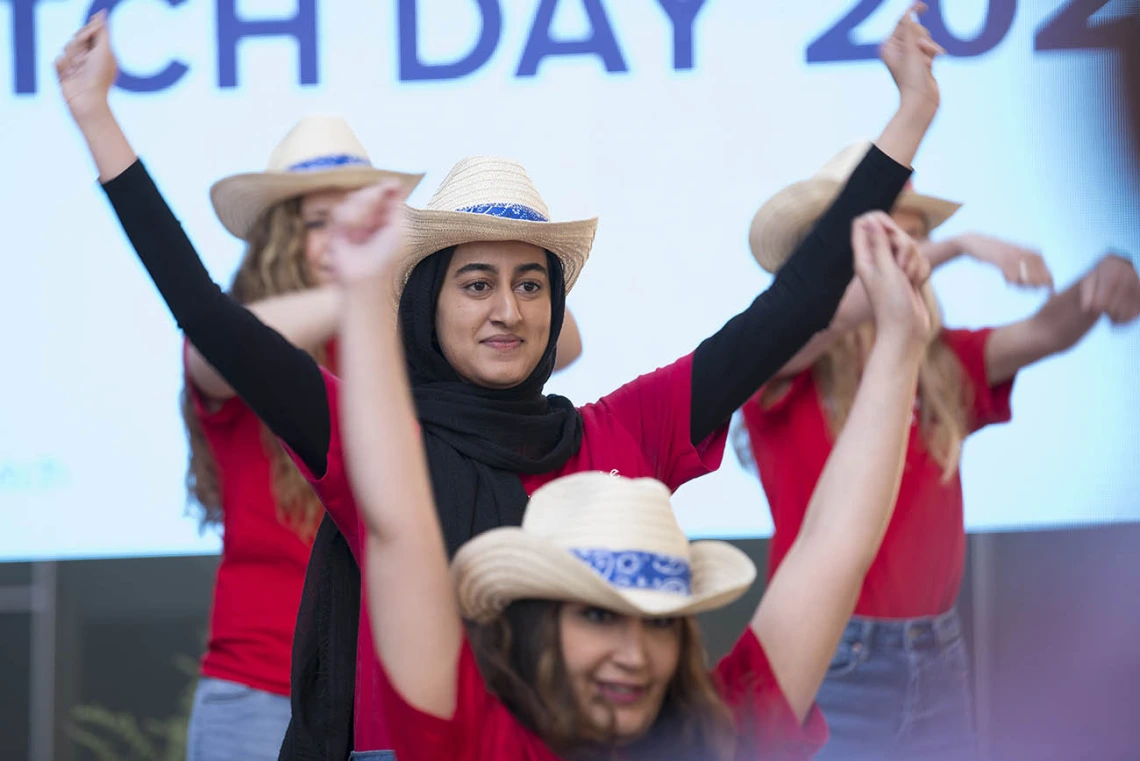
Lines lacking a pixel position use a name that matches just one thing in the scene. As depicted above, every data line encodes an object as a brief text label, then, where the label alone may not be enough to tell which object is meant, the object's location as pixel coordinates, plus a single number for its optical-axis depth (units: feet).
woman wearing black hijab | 26.36
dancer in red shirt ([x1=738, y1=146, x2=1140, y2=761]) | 29.24
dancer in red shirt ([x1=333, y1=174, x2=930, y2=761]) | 25.43
